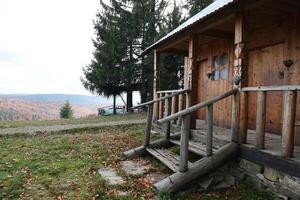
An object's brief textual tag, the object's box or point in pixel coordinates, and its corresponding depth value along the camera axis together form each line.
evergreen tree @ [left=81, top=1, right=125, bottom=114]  18.45
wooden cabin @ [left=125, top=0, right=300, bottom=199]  3.93
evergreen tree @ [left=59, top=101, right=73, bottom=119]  33.56
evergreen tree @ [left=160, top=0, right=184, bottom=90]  18.27
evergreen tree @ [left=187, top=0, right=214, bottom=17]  18.09
